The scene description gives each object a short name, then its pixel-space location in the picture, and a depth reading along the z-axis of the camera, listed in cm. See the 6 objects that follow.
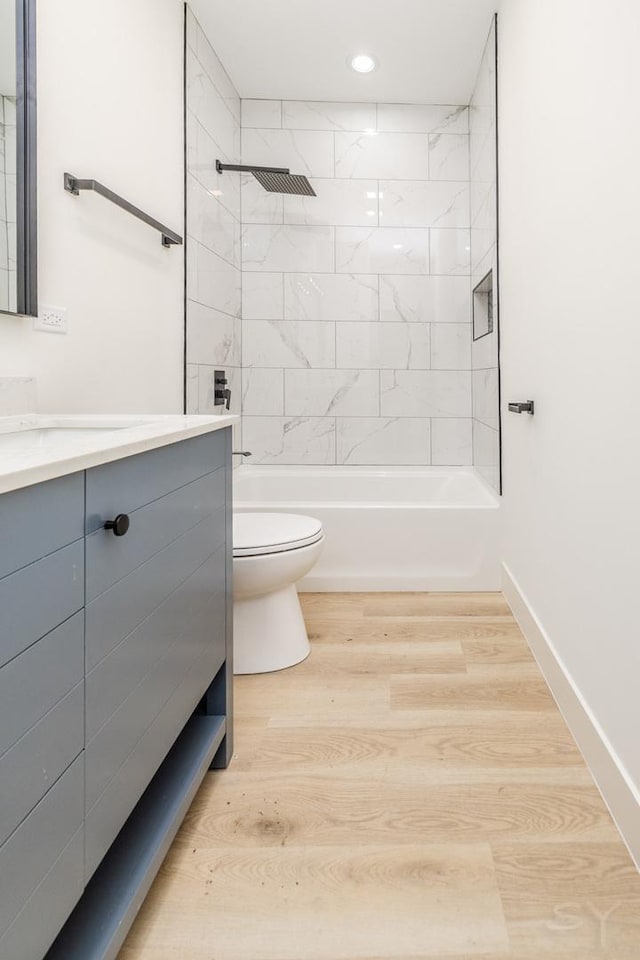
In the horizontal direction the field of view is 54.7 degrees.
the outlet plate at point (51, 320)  157
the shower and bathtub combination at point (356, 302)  350
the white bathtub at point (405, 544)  277
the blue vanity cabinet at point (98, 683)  62
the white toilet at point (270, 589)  188
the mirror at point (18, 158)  141
